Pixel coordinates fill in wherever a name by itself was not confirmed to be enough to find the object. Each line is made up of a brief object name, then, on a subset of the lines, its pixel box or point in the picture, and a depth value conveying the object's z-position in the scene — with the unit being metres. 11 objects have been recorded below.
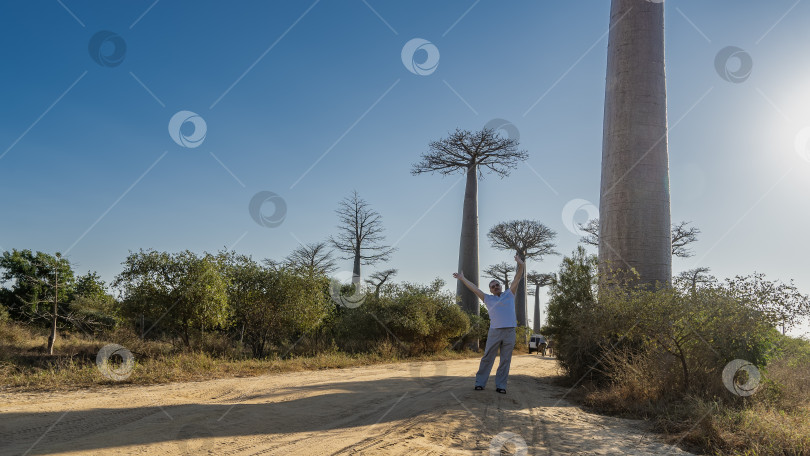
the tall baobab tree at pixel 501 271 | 48.03
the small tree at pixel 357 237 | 33.03
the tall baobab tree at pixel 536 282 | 53.03
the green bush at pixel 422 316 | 18.14
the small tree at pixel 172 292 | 11.91
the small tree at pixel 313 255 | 32.91
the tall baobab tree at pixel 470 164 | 27.64
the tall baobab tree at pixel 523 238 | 41.66
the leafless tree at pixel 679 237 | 33.62
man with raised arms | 6.95
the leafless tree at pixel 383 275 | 33.34
